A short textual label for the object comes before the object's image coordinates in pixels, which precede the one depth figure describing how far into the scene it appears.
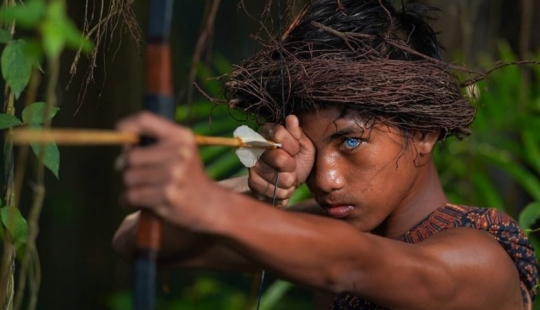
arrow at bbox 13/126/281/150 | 2.27
